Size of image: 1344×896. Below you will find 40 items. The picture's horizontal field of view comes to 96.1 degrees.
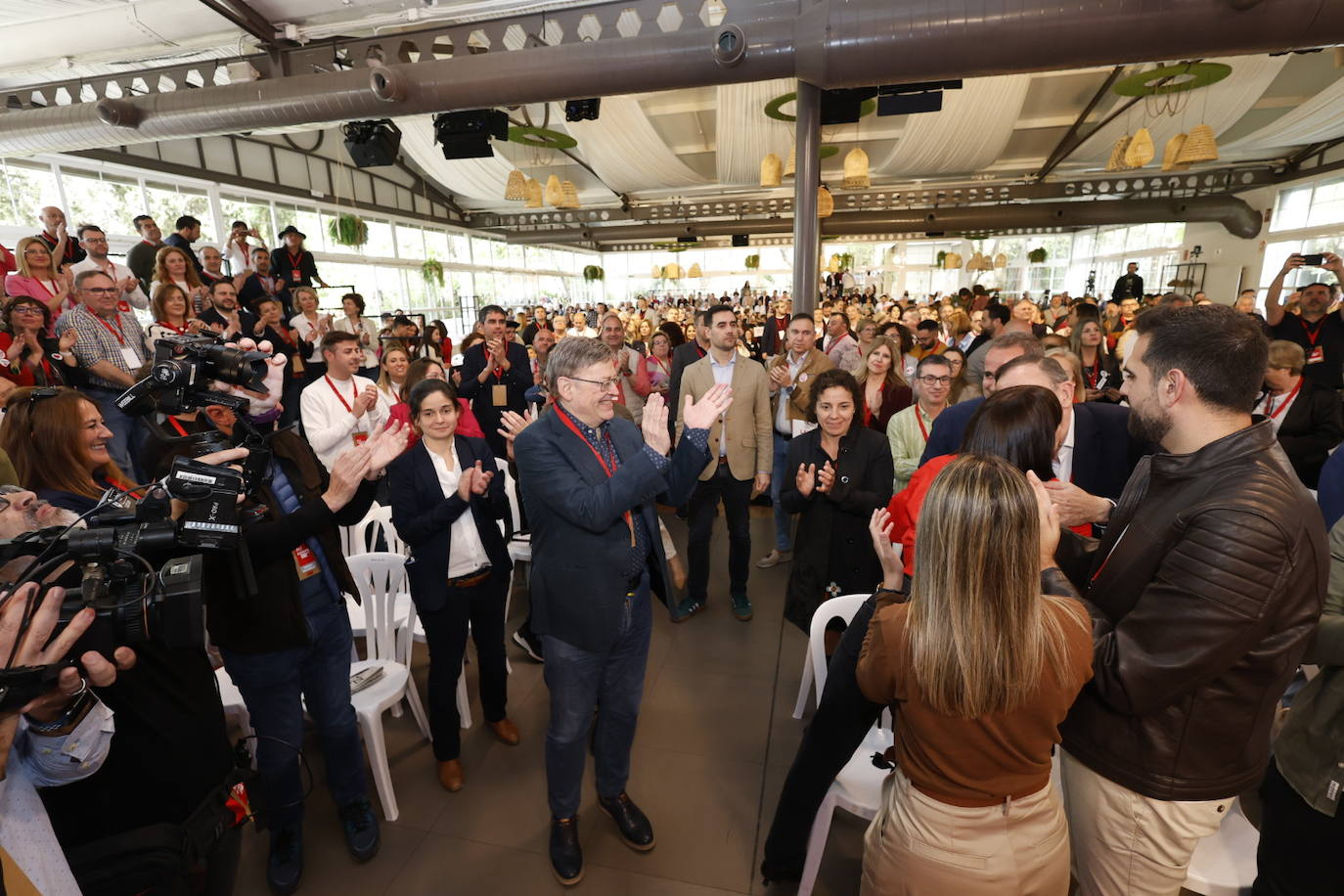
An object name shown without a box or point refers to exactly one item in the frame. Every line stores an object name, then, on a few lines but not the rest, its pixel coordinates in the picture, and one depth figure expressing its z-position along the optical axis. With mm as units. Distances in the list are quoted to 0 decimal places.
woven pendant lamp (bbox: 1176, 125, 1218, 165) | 6148
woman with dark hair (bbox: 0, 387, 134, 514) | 1538
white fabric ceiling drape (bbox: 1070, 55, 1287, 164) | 8391
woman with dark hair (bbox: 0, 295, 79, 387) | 3627
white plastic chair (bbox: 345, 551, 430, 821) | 2146
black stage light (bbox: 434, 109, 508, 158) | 7117
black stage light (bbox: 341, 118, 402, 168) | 7223
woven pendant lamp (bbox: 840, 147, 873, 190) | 6734
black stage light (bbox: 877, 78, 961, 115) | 5719
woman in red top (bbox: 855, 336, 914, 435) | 3840
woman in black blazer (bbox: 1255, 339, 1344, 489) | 3557
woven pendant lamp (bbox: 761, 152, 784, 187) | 7238
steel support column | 5727
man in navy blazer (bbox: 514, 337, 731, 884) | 1675
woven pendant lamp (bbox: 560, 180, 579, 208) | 8641
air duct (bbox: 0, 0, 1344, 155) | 3785
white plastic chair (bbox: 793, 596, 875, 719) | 2127
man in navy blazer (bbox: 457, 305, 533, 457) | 4465
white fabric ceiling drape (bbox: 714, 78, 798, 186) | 8742
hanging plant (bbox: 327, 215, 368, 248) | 9891
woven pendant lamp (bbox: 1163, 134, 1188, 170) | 6499
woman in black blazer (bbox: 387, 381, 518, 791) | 2168
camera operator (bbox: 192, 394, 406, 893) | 1637
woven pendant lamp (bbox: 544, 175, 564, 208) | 8461
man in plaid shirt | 3898
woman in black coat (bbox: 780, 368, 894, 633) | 2562
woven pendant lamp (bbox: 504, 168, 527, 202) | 7957
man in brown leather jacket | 1051
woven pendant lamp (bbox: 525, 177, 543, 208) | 8359
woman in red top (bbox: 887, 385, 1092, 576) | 1519
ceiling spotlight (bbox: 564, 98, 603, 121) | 6922
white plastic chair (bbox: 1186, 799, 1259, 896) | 1383
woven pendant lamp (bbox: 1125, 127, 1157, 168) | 6324
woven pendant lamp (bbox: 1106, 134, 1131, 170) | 7145
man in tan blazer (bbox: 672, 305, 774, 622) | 3469
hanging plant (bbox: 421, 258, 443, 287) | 14242
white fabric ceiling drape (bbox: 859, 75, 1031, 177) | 8953
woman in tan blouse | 1025
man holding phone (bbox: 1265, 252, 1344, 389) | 5027
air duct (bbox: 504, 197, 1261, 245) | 13617
